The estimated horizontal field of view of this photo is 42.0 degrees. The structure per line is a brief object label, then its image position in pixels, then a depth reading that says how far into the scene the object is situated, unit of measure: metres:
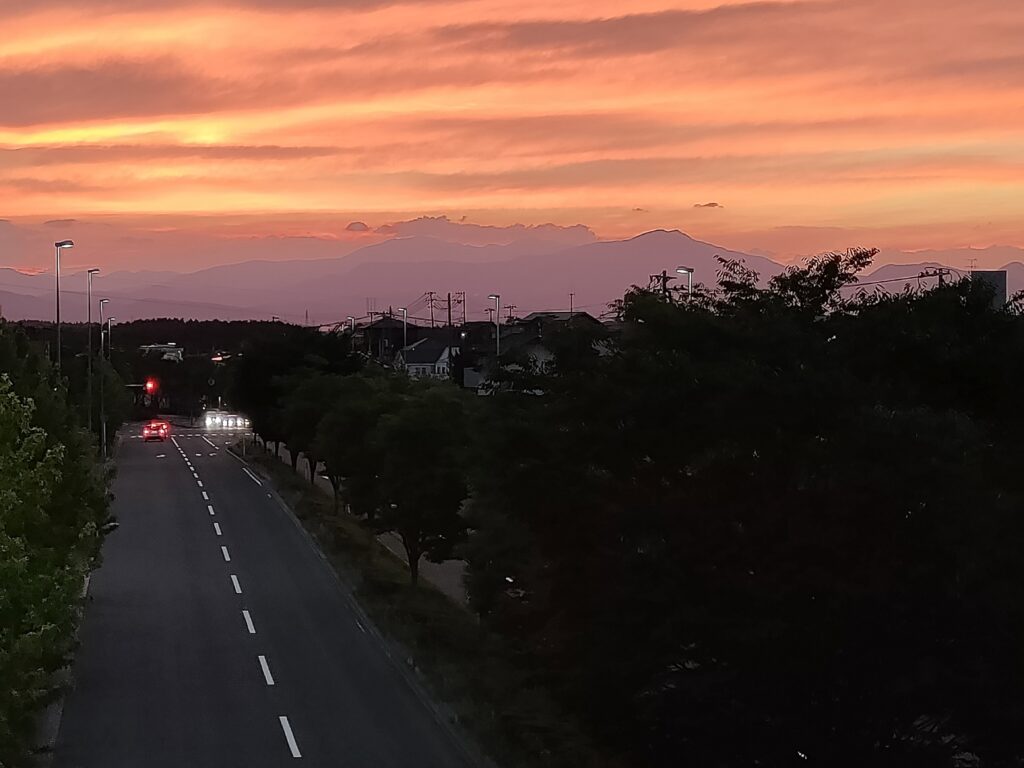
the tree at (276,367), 65.44
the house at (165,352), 158.75
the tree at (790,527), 15.02
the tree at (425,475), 35.03
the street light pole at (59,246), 41.91
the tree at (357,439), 41.06
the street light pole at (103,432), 64.94
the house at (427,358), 125.69
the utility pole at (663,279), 21.21
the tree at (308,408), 56.06
